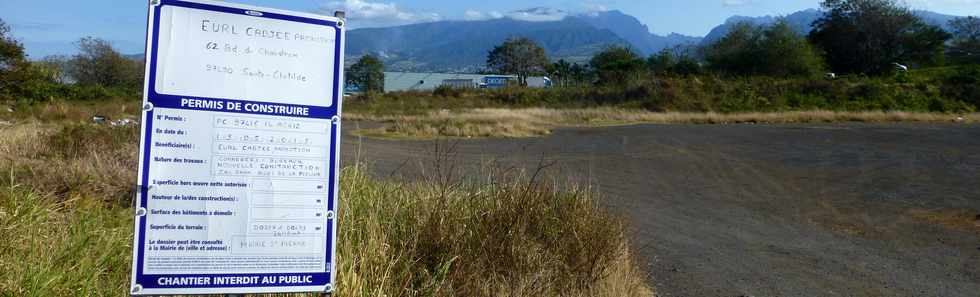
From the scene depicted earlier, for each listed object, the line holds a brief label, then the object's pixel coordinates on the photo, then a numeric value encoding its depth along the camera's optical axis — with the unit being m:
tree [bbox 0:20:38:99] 27.50
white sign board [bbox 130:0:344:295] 2.97
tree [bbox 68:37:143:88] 64.69
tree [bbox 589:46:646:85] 70.68
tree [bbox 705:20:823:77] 66.31
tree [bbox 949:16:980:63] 83.12
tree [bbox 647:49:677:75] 86.25
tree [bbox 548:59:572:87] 104.34
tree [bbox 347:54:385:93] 93.31
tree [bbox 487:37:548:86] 116.90
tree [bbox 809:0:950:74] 75.50
